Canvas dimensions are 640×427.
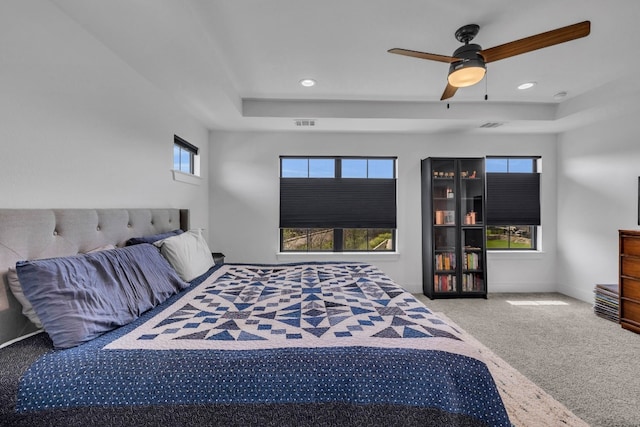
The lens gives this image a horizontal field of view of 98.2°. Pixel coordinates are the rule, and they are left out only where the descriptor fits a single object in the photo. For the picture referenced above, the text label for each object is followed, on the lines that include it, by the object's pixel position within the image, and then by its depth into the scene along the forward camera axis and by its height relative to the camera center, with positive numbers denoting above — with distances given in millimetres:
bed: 974 -558
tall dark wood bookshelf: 3924 -172
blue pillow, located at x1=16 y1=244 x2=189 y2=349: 1146 -364
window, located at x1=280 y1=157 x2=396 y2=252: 4105 +233
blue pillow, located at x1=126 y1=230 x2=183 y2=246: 2059 -182
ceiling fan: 1665 +1077
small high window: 3102 +737
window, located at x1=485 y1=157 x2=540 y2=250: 4188 +294
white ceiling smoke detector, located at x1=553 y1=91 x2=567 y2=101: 3156 +1408
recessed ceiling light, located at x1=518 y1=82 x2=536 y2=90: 2922 +1404
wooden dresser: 2775 -640
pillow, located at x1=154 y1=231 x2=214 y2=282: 2115 -316
